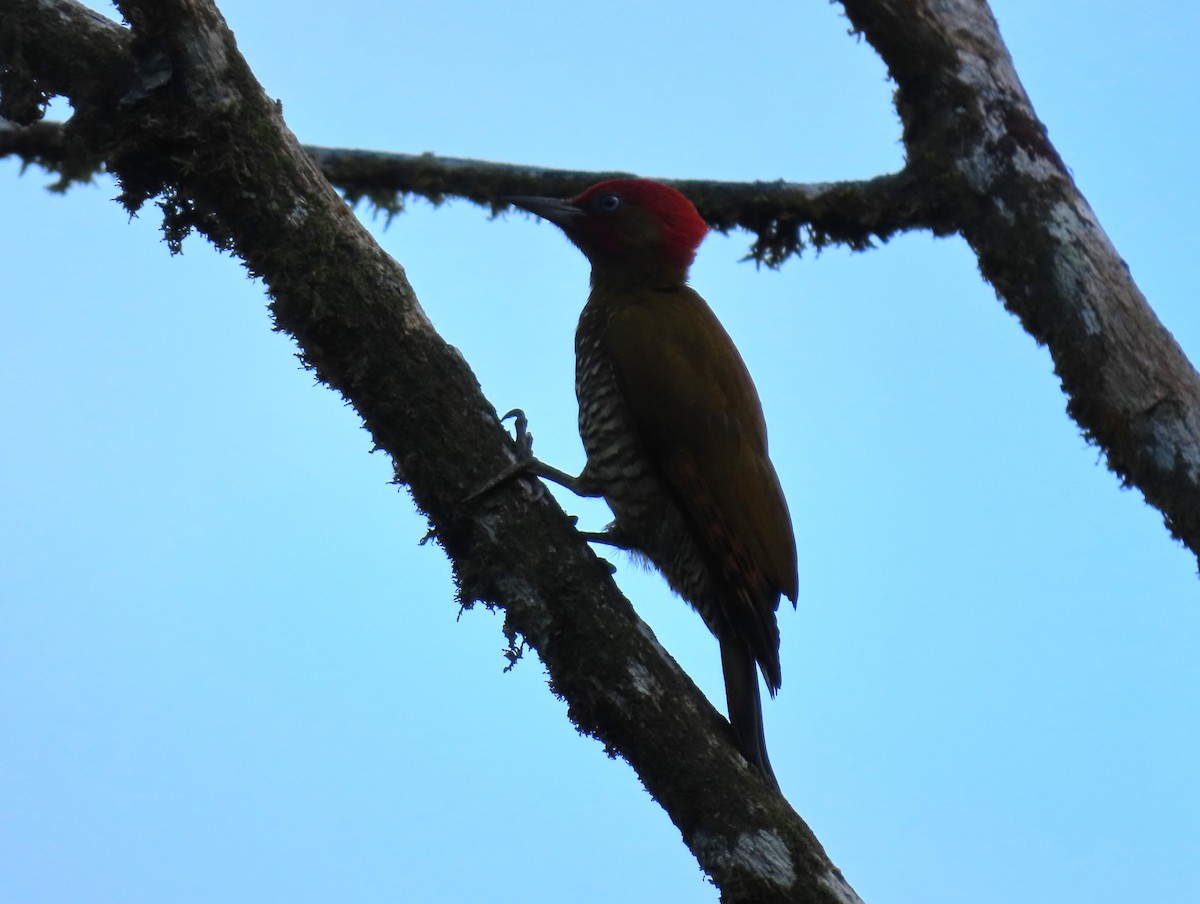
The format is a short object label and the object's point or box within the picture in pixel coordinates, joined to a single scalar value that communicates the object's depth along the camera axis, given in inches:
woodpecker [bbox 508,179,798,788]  306.3
